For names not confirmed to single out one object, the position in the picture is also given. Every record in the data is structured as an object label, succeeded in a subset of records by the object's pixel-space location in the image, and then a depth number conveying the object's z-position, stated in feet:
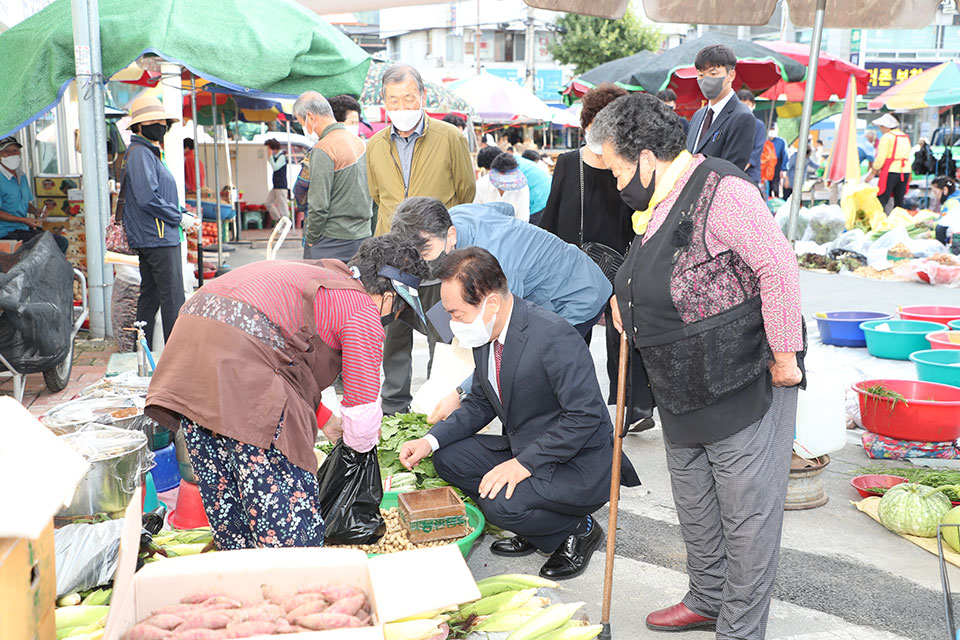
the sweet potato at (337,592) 6.45
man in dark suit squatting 10.84
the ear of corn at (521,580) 9.14
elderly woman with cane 8.48
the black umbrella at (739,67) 32.76
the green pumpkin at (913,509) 12.48
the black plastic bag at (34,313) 17.83
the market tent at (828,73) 36.63
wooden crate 11.22
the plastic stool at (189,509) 12.14
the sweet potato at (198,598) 6.44
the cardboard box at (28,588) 5.03
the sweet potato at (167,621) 6.05
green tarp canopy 22.33
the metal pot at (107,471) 11.26
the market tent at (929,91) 45.56
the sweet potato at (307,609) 6.13
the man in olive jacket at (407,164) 16.97
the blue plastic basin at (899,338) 19.92
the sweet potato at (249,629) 5.82
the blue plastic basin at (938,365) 16.15
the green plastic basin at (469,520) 11.05
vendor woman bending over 8.62
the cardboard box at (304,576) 6.32
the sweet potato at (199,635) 5.82
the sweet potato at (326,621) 5.96
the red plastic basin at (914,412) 14.69
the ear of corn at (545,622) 7.51
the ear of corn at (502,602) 8.34
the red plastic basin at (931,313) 21.35
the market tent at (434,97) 40.16
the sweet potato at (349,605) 6.22
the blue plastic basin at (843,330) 21.88
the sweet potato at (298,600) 6.36
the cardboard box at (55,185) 29.96
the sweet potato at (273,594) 6.52
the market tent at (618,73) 35.01
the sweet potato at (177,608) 6.26
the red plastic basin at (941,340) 17.78
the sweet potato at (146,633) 5.90
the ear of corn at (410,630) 6.26
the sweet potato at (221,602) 6.33
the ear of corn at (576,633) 7.58
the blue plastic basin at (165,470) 13.65
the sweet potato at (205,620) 6.02
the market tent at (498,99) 50.75
